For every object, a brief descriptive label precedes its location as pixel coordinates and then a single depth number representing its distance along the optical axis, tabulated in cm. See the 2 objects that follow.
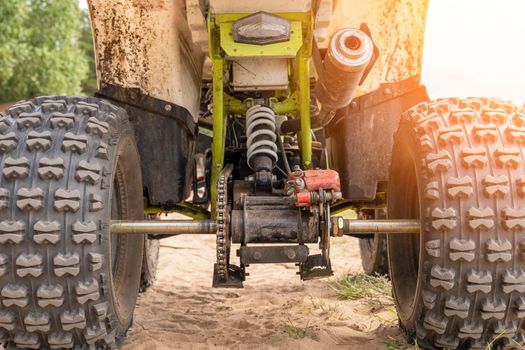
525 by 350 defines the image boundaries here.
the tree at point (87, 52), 2941
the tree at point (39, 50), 2009
